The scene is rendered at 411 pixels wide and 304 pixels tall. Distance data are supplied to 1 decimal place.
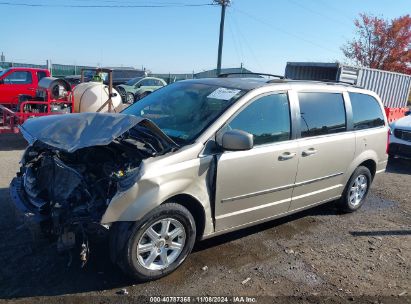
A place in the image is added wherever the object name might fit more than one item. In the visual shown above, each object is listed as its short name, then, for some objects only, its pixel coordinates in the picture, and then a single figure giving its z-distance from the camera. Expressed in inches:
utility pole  1090.7
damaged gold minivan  128.0
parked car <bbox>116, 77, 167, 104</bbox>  857.5
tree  1152.8
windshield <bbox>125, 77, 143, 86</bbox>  902.4
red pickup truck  528.7
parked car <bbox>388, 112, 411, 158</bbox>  357.7
